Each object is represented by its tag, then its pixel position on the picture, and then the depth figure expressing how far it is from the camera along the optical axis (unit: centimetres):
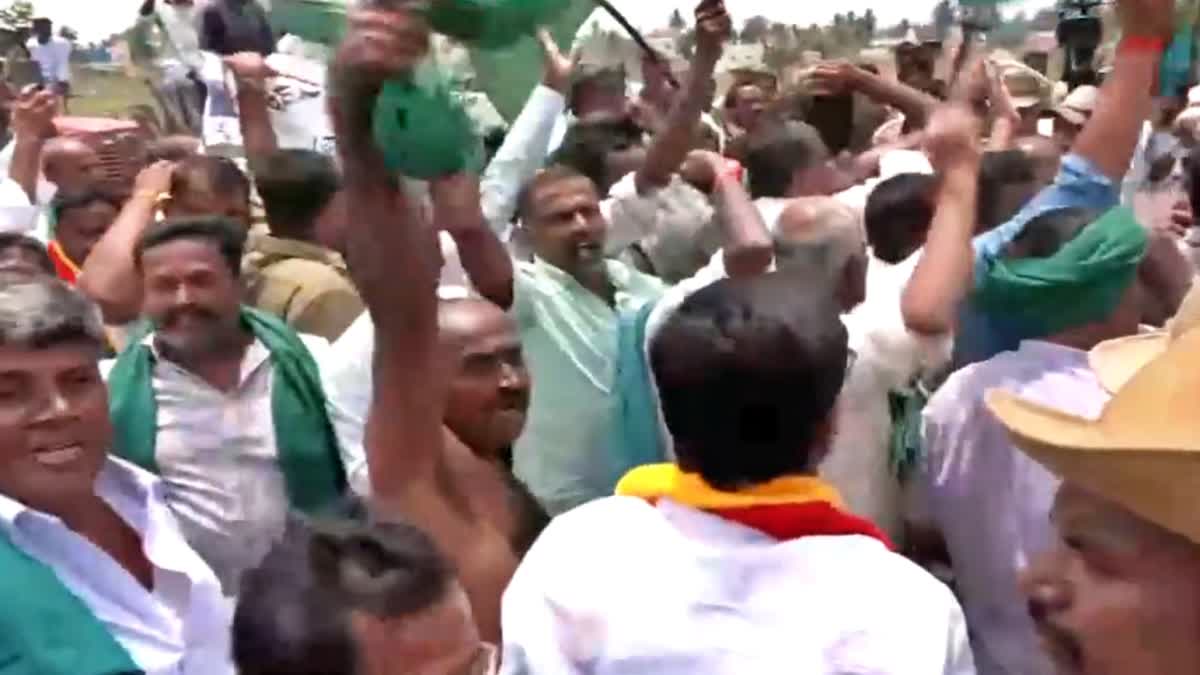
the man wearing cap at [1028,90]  486
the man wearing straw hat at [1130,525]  107
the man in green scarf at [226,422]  224
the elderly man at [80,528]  168
